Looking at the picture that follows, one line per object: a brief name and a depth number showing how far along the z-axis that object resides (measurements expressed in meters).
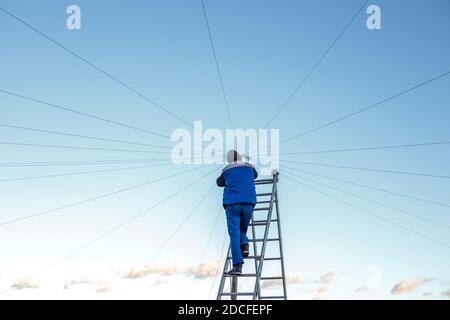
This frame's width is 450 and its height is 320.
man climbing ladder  6.18
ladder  6.15
